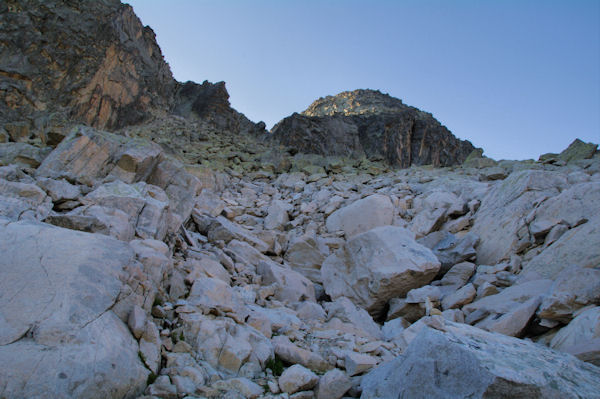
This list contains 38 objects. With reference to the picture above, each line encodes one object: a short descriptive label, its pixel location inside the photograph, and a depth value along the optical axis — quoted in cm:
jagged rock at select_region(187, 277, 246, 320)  409
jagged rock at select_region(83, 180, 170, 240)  531
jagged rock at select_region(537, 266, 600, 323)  396
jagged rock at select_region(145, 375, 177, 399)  264
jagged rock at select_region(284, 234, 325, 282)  852
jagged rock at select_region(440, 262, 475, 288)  656
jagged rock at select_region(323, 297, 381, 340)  500
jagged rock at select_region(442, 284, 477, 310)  564
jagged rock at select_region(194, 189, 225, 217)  1068
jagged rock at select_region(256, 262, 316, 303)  644
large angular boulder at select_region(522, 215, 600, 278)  503
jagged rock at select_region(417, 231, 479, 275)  714
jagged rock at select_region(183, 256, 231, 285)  480
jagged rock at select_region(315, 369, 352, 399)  315
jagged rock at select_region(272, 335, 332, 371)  369
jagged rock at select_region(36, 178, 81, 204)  504
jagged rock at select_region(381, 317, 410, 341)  522
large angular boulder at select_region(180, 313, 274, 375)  337
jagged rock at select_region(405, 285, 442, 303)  574
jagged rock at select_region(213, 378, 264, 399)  296
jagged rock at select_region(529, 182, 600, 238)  606
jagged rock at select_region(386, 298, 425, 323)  577
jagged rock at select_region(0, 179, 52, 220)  412
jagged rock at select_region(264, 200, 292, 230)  1181
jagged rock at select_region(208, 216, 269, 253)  802
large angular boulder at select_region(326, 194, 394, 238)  1029
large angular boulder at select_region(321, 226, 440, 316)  618
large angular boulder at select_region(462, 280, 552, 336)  421
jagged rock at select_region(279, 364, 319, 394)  318
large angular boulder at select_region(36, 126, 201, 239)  605
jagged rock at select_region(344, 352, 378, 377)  361
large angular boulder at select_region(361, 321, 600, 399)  228
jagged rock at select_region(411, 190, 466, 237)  922
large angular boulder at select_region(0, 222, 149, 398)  223
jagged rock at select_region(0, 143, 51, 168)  747
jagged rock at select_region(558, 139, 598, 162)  1363
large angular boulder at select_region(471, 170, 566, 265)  690
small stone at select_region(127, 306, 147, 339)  304
